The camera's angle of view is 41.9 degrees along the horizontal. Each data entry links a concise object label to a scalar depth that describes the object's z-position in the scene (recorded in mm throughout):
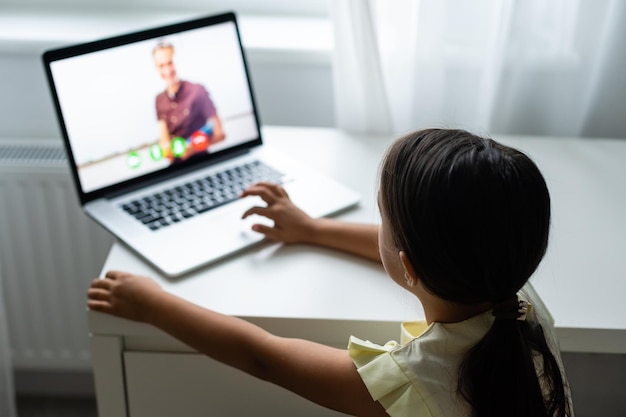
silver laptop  1094
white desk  953
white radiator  1452
